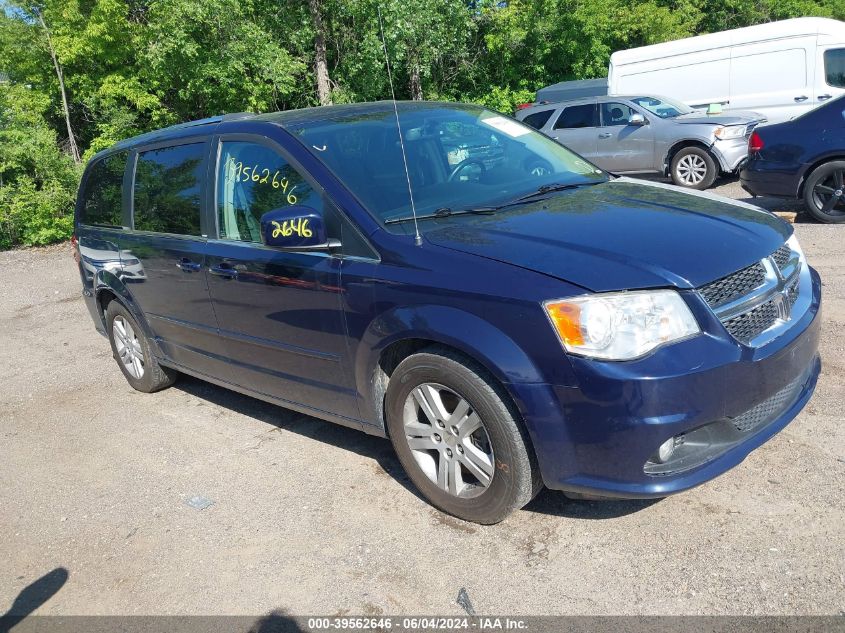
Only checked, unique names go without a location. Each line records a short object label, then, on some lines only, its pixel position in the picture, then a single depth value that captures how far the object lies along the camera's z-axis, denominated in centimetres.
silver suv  1210
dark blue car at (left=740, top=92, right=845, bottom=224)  862
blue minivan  288
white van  1348
